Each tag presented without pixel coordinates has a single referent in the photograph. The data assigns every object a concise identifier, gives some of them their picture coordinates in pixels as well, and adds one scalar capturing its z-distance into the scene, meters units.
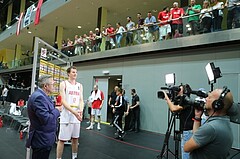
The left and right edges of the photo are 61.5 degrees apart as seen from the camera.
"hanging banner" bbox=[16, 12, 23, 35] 17.97
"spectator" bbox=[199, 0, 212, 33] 6.61
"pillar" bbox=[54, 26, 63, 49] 16.53
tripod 3.69
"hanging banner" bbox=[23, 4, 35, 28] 16.42
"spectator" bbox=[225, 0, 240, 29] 6.00
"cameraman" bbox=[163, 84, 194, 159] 2.84
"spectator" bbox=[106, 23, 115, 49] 10.22
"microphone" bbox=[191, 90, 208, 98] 2.03
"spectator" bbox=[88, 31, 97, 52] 11.19
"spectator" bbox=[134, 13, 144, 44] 8.87
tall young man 3.28
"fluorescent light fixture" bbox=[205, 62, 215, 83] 3.73
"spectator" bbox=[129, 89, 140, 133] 8.37
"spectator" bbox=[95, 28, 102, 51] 10.90
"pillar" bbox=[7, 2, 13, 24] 23.64
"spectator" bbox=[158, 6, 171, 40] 7.80
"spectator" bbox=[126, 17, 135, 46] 9.30
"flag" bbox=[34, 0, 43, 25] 14.53
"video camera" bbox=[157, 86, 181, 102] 3.23
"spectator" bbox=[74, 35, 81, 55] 12.09
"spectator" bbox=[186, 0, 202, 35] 6.95
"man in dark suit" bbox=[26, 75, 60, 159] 2.24
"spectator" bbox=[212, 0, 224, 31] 6.35
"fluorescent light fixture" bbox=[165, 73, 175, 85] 4.51
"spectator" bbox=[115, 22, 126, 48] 9.82
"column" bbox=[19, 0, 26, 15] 21.42
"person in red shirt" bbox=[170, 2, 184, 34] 7.43
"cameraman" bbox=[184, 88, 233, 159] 1.44
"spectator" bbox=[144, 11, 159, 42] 8.23
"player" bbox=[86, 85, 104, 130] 8.24
